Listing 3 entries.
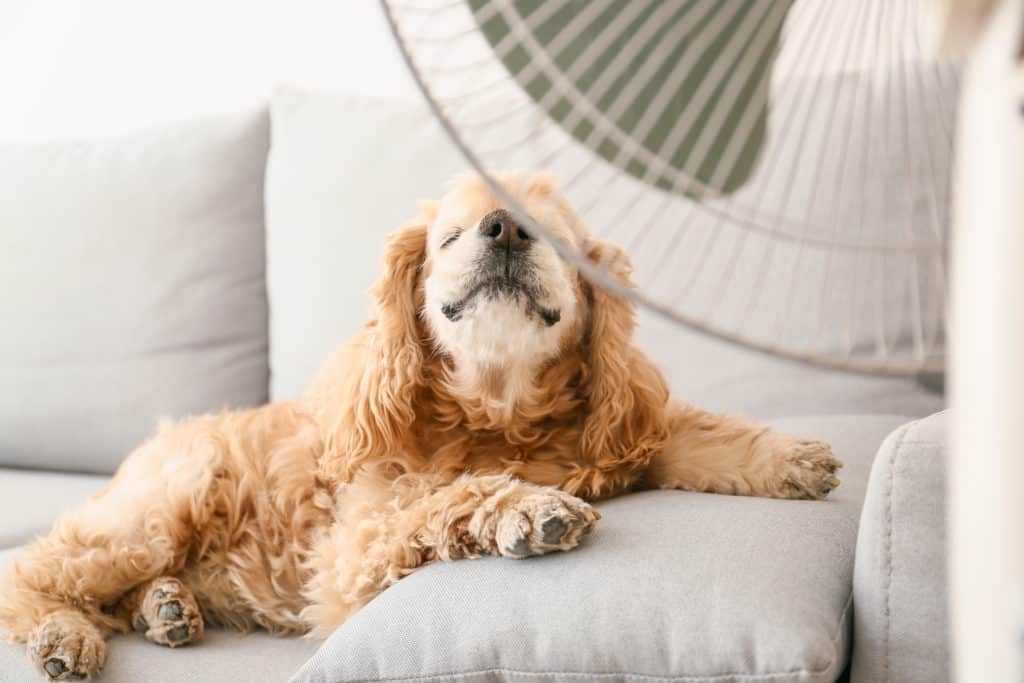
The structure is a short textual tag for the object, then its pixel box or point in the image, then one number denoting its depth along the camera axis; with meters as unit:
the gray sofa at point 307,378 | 1.01
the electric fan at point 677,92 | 0.70
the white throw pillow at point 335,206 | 2.04
